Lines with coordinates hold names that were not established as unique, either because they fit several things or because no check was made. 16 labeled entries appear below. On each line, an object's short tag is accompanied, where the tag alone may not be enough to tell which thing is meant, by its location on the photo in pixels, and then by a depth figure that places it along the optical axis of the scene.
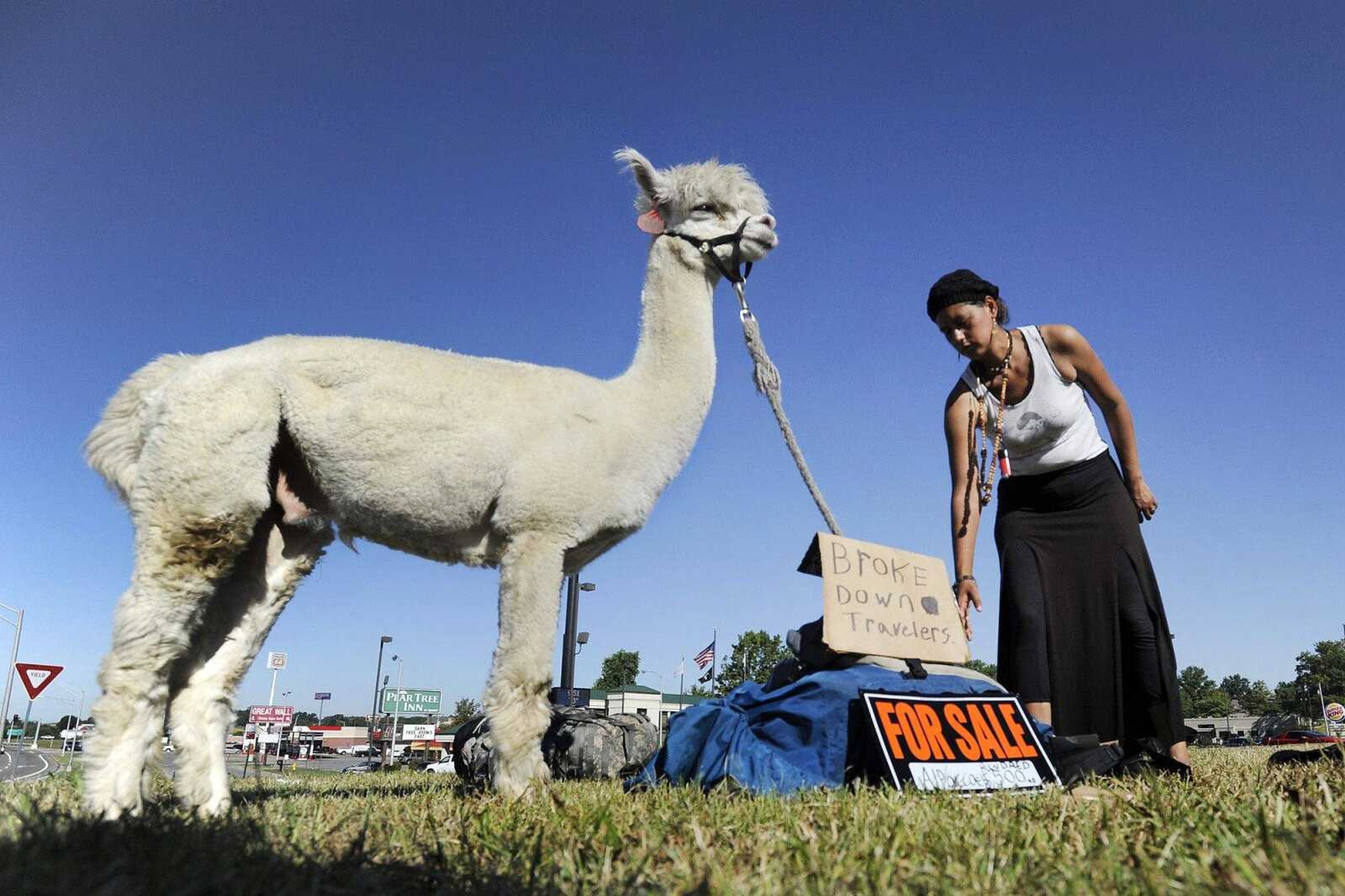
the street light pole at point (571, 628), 15.16
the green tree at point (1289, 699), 101.25
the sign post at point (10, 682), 23.83
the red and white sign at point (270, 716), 44.53
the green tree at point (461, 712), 93.25
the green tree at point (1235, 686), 154.88
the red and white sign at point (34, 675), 24.06
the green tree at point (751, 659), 67.12
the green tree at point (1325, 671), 95.06
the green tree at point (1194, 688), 107.81
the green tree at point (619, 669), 83.00
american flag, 32.19
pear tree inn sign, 33.19
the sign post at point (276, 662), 30.39
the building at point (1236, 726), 62.84
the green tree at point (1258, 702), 103.12
